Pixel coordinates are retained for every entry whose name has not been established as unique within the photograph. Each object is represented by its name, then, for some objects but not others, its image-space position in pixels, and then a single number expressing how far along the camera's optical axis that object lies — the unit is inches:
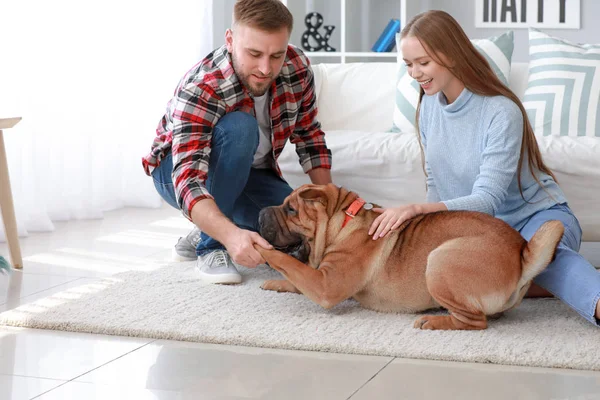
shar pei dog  75.6
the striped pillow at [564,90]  121.0
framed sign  191.9
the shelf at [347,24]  193.6
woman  84.2
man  87.2
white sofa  107.8
